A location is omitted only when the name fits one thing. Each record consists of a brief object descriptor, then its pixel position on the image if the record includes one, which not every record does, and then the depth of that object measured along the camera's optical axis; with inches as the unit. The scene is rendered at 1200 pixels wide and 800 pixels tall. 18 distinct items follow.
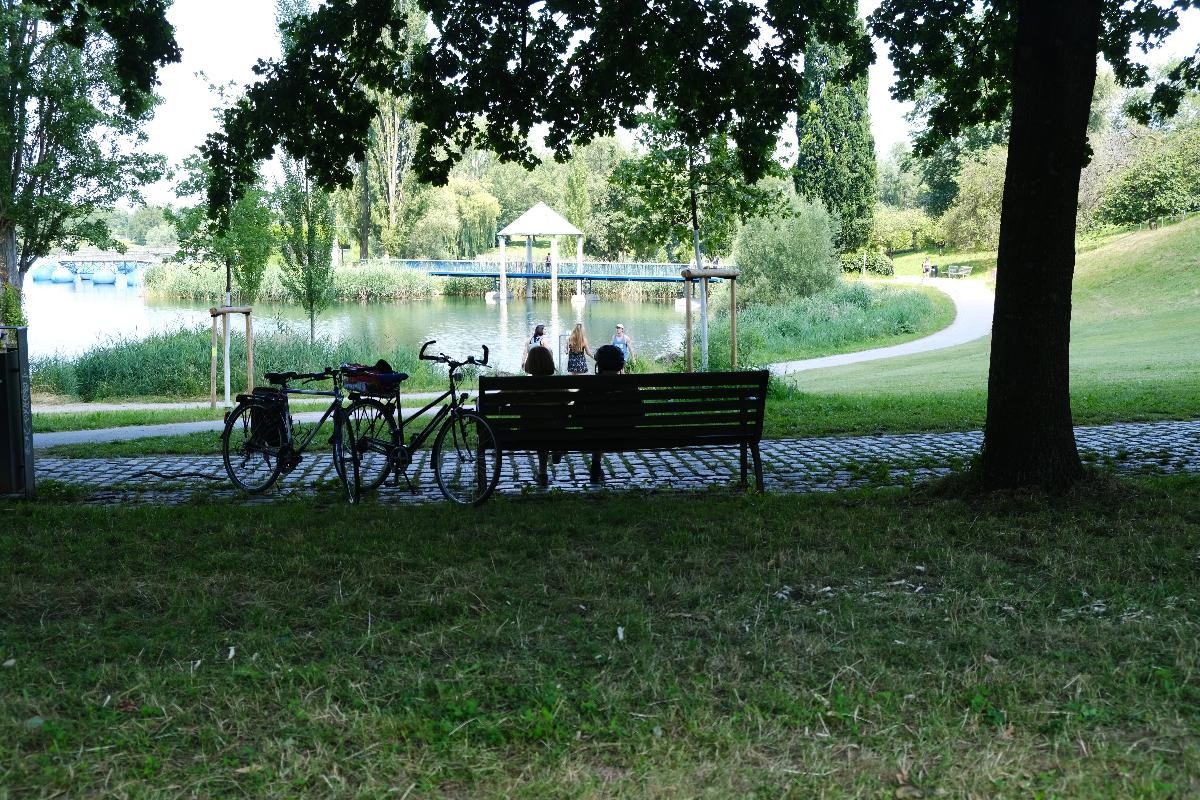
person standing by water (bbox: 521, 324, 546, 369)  595.3
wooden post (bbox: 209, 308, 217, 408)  711.7
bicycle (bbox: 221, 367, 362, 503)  335.3
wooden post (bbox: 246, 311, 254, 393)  690.2
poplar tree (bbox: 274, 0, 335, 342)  1145.4
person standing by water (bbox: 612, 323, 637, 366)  737.9
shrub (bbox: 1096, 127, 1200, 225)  2269.9
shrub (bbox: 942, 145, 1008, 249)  2551.7
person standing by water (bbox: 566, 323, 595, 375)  665.6
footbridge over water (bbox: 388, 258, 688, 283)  2359.7
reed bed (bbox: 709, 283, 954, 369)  1246.3
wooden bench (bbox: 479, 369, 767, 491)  304.5
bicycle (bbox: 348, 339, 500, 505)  297.3
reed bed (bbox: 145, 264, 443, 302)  2134.6
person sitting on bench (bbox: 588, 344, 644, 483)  308.8
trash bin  310.5
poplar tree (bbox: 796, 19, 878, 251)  2416.3
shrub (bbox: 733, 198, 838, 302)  1691.7
